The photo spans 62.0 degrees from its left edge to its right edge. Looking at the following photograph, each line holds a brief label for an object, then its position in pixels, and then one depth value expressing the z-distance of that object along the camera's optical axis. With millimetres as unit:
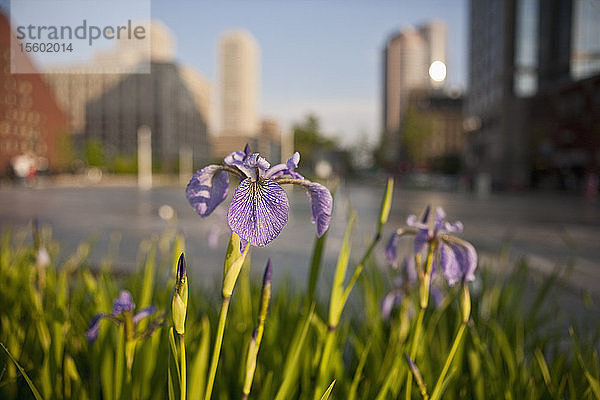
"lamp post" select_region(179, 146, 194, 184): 57794
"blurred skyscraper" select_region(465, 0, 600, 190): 26656
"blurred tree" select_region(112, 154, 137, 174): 58125
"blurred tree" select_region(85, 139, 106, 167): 61656
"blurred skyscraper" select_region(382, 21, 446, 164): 58688
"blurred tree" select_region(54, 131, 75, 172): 51238
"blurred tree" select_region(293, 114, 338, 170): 40750
